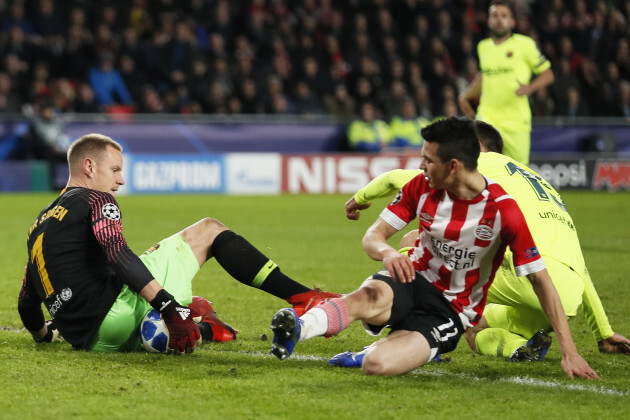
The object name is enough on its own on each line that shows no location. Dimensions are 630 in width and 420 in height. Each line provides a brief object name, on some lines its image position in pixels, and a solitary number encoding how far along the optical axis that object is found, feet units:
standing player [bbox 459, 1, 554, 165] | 63.77
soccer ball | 31.83
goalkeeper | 30.68
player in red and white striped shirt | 28.55
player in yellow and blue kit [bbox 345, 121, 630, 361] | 33.32
